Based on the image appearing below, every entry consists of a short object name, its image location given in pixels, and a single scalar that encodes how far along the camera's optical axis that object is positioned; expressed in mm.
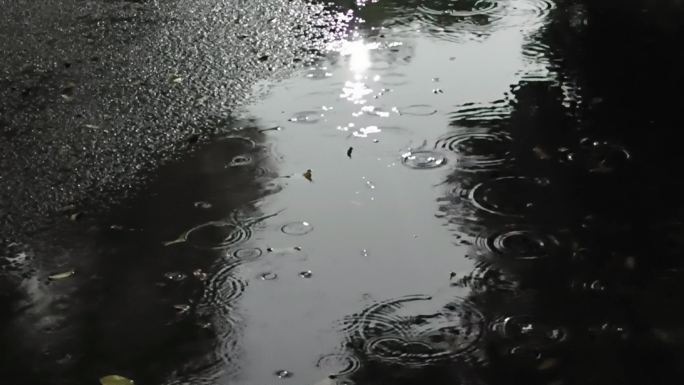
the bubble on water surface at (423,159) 5023
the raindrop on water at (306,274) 4074
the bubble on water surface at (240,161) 5086
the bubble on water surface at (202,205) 4636
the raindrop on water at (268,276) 4059
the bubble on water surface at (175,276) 4066
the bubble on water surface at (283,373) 3451
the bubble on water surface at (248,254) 4215
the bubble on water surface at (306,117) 5605
